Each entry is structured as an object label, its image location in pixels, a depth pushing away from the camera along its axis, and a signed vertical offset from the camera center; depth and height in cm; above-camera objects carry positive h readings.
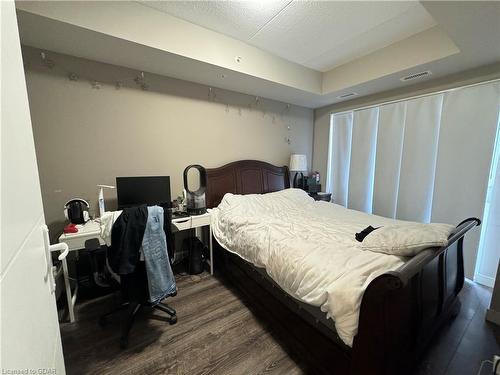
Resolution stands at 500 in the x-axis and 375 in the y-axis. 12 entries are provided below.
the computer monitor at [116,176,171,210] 234 -37
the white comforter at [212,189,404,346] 118 -68
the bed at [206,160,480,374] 103 -89
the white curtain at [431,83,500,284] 232 +2
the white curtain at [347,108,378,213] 334 -2
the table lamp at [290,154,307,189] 371 -9
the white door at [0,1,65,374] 41 -19
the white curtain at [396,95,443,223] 272 +0
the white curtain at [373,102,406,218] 303 +1
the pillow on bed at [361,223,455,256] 134 -52
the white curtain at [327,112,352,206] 368 +5
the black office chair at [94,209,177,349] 159 -99
